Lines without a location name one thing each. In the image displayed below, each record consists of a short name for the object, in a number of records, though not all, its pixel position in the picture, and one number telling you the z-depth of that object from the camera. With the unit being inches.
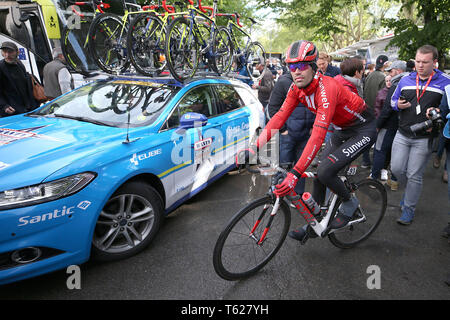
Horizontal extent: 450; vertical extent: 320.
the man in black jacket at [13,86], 187.0
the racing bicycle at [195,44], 166.9
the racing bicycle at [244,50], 233.9
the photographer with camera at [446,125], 119.4
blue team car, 84.1
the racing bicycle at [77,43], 173.3
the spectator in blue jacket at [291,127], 152.2
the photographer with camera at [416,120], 127.6
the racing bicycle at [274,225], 95.7
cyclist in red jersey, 92.4
